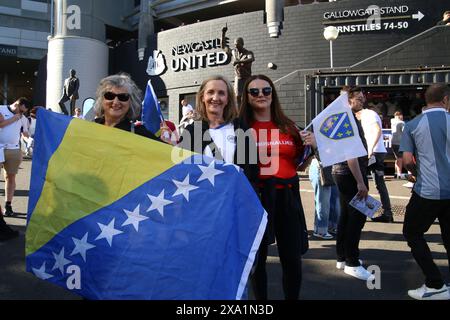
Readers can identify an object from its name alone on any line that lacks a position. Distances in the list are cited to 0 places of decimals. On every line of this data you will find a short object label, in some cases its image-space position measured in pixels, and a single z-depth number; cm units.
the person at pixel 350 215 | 393
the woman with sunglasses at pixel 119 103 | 283
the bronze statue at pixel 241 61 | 938
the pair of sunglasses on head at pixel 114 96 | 282
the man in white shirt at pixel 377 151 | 628
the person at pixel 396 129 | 1200
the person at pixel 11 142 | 616
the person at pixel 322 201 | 565
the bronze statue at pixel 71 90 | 1370
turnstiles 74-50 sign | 1739
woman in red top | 284
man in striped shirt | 356
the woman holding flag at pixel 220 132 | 276
